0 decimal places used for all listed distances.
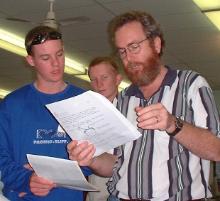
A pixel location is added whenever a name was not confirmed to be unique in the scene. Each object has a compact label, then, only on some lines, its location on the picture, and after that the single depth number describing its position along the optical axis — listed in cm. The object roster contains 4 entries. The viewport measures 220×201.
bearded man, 171
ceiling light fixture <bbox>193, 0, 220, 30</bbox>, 565
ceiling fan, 578
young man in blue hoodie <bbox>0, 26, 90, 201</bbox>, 204
